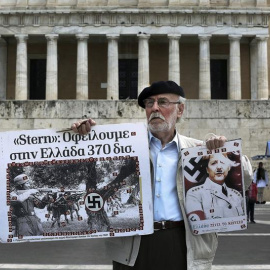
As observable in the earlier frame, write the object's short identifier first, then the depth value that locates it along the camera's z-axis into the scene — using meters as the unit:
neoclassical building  24.58
